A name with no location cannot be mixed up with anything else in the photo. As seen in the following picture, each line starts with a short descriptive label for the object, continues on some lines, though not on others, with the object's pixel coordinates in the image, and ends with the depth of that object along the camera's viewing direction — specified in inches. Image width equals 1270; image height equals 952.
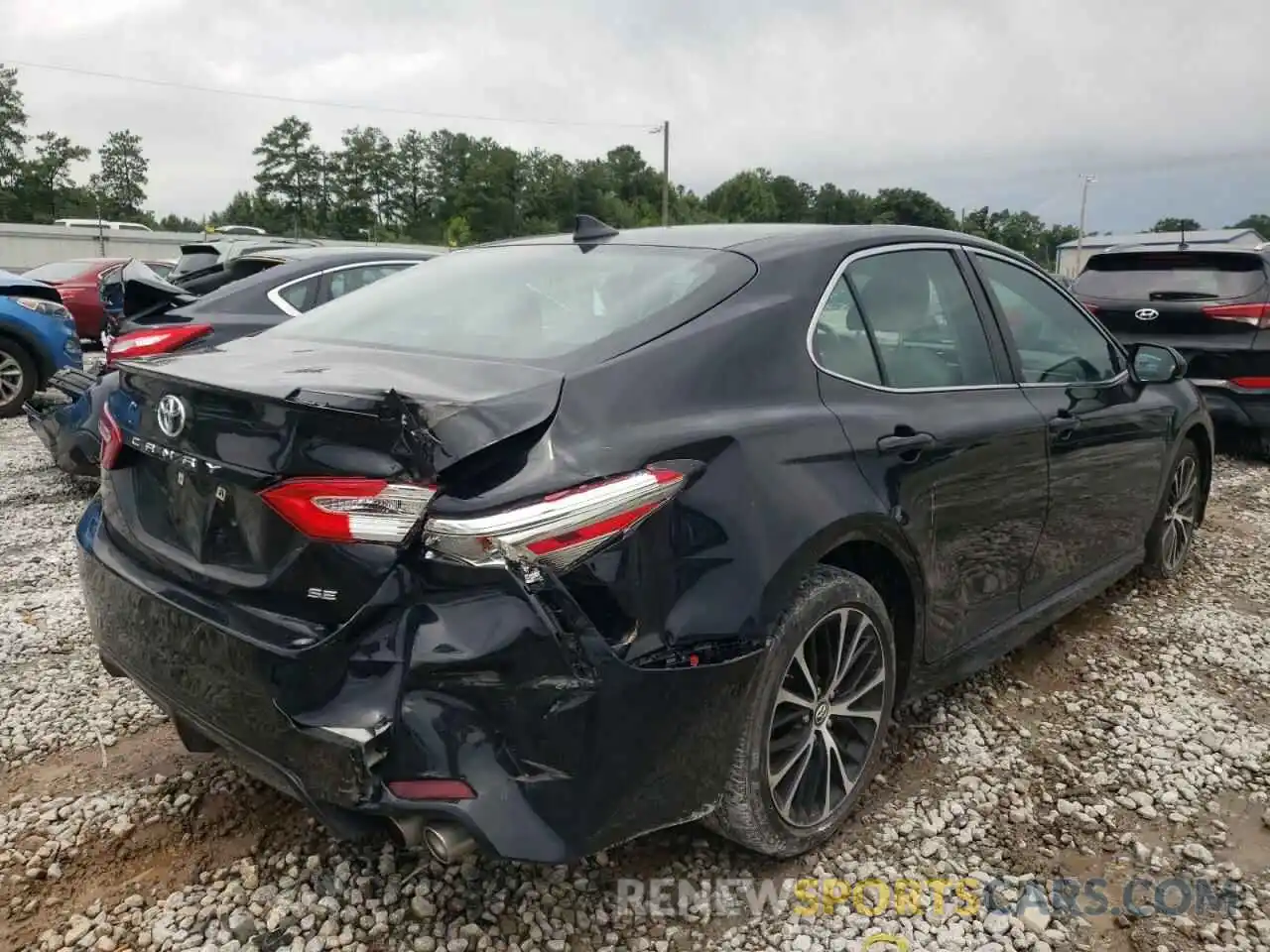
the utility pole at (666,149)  1736.0
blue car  338.6
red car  512.7
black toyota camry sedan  72.1
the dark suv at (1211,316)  275.4
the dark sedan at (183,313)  208.7
